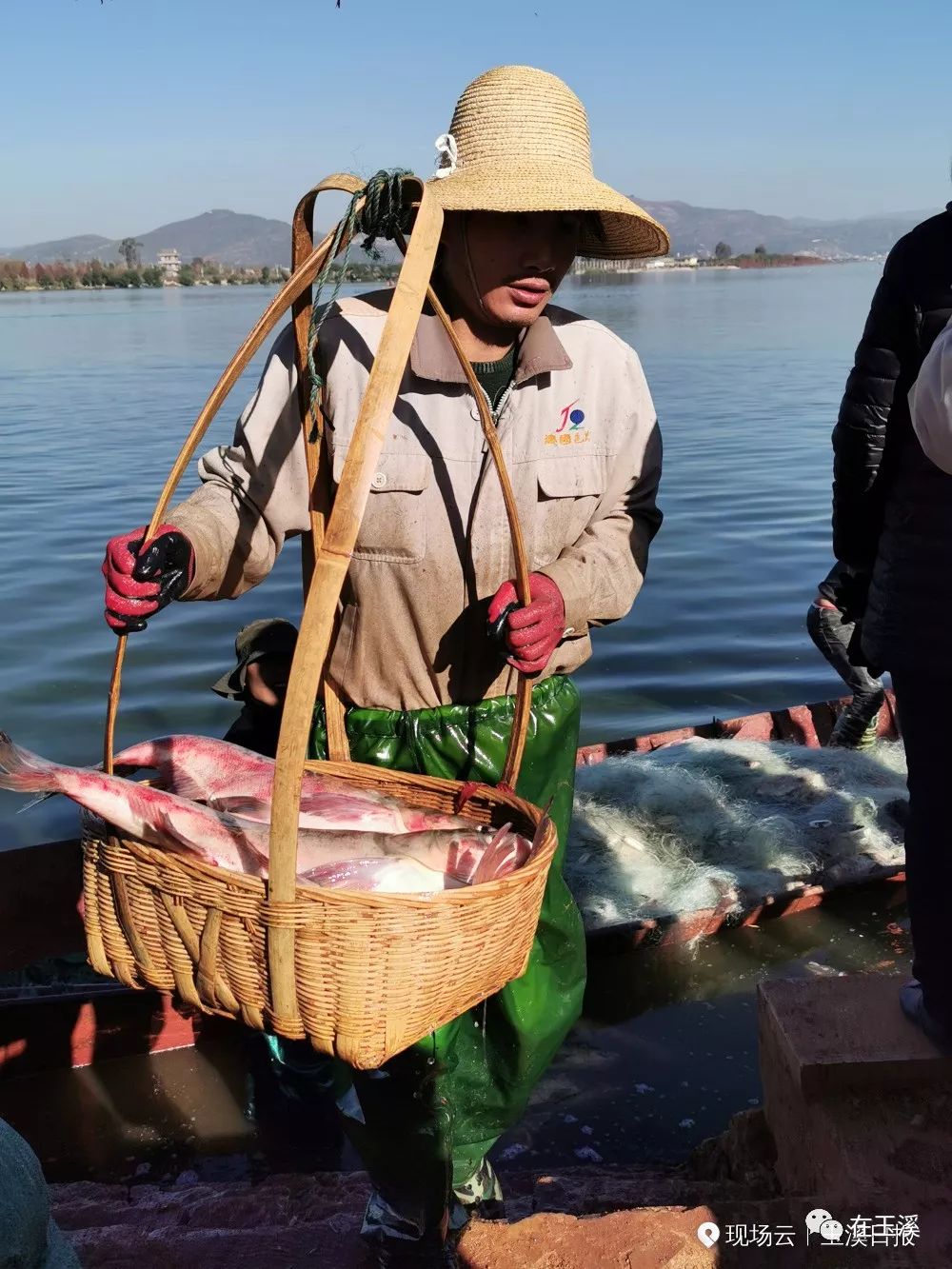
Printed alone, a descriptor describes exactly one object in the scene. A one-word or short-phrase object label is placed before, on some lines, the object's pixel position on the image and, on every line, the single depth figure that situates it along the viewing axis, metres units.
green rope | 2.57
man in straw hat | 2.97
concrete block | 2.99
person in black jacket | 2.86
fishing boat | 3.99
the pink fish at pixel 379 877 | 2.46
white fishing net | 5.10
